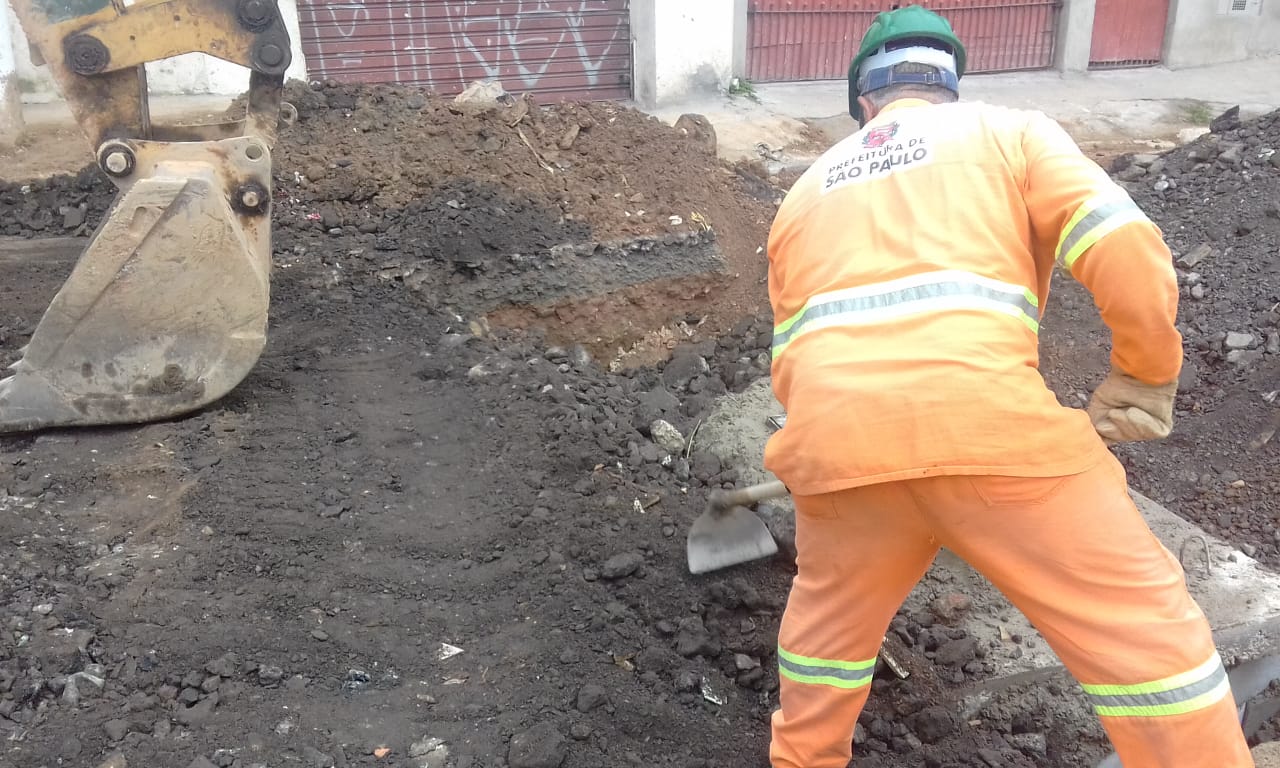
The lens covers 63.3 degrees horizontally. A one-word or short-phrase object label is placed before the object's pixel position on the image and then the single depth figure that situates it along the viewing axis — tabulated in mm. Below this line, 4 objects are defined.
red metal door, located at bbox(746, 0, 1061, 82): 10180
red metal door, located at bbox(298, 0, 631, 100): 9148
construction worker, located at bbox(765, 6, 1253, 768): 2082
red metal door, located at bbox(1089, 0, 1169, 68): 11148
